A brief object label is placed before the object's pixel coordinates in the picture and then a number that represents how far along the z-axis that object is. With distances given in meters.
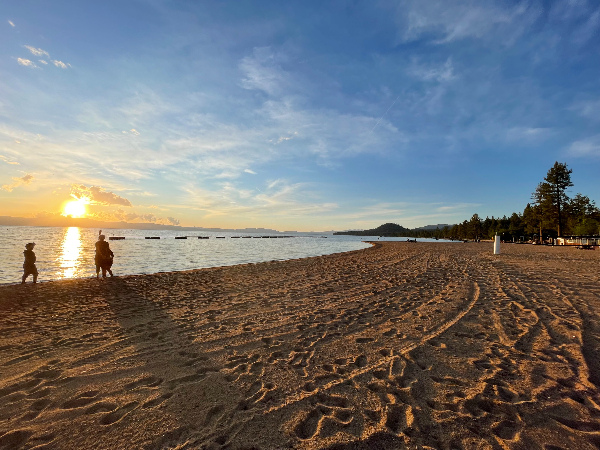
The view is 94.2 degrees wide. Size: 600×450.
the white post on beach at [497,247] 27.44
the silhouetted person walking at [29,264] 12.64
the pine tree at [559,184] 56.75
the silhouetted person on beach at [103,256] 14.69
